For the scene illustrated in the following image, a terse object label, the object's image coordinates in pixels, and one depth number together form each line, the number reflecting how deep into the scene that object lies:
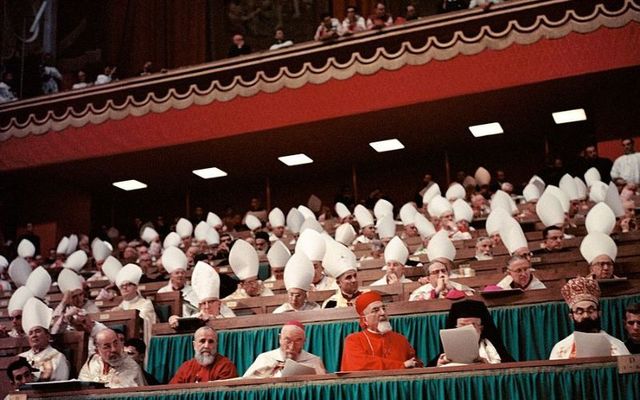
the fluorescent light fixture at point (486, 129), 14.54
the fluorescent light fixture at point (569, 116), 14.05
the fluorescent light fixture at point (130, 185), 16.54
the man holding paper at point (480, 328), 6.29
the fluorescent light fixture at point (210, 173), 16.22
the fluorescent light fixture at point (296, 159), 15.66
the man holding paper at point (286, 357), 6.56
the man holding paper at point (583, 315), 6.00
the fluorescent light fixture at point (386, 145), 15.08
